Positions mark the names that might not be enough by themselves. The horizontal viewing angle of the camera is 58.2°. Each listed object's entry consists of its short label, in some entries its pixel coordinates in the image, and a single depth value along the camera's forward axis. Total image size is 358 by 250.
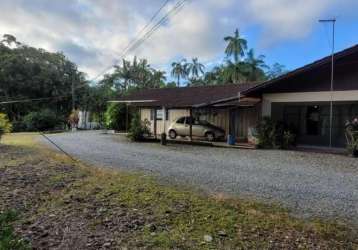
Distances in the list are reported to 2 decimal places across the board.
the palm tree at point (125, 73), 43.03
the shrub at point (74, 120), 32.75
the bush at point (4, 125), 16.89
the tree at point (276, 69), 47.47
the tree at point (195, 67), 52.50
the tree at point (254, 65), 40.28
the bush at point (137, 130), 18.77
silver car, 18.84
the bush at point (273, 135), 14.91
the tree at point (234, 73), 39.69
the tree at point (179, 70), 52.97
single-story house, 13.81
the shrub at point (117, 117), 27.64
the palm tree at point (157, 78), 44.74
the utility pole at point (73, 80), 36.04
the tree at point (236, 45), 40.16
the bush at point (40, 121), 33.00
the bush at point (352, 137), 12.44
